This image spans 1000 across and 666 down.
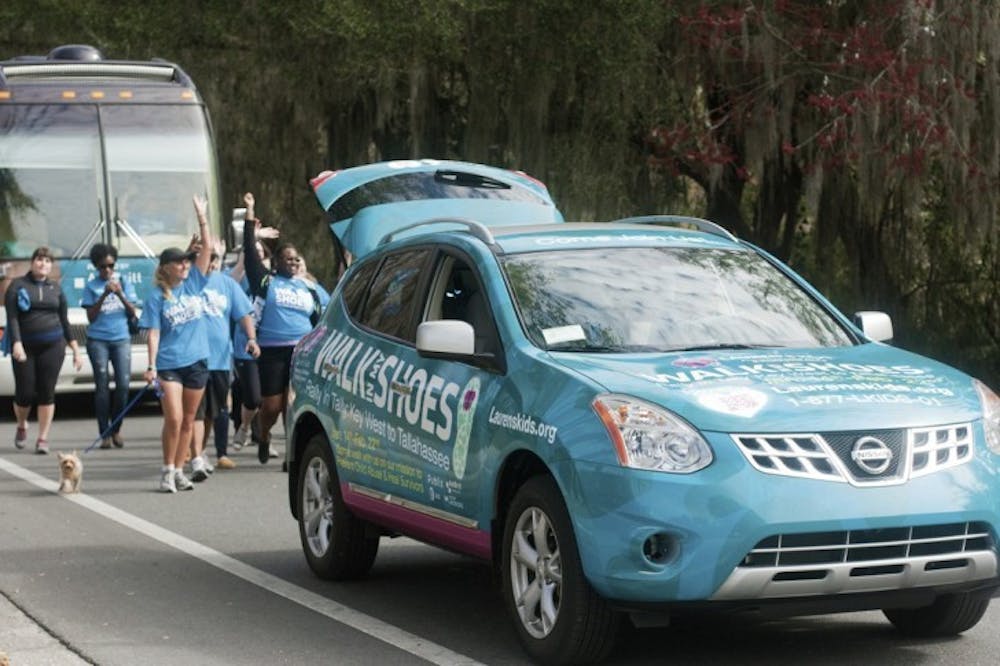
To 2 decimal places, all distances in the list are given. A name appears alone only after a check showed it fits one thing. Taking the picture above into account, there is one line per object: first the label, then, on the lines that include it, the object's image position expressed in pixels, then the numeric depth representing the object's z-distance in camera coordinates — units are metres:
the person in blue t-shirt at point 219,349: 13.59
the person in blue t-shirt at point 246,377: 15.50
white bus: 19.09
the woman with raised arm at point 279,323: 15.02
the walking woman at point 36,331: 16.78
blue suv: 6.55
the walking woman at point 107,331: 16.91
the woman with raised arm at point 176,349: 13.07
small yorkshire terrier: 13.06
